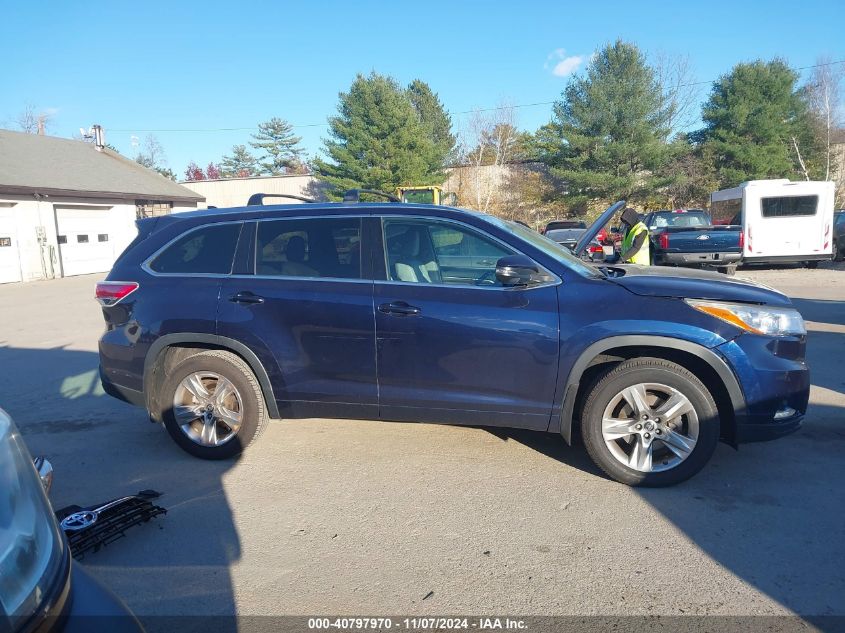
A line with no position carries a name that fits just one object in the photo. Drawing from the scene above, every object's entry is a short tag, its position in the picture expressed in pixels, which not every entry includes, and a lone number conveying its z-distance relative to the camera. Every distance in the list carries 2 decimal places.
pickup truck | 14.83
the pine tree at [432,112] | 48.69
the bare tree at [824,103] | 35.49
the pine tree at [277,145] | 77.12
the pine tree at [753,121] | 32.97
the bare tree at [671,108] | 35.06
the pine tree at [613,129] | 32.00
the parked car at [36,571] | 1.33
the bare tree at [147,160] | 71.31
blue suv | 3.73
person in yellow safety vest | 7.82
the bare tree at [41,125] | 37.06
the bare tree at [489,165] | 41.62
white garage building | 19.48
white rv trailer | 16.05
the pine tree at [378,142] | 35.00
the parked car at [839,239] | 18.11
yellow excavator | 25.45
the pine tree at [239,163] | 80.06
